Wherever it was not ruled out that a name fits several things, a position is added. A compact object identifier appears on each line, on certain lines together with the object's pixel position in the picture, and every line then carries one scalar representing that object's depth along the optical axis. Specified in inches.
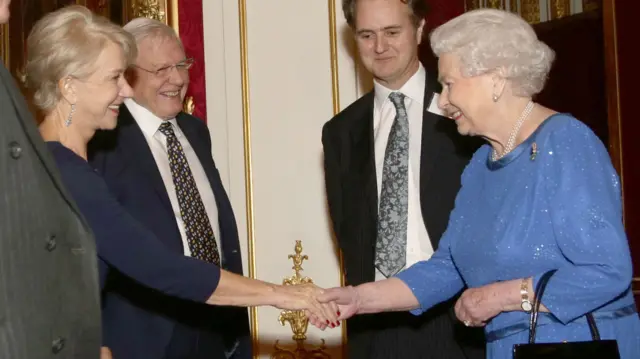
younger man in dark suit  161.2
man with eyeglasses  151.3
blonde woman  126.9
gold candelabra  218.4
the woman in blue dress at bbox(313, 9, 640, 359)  115.6
